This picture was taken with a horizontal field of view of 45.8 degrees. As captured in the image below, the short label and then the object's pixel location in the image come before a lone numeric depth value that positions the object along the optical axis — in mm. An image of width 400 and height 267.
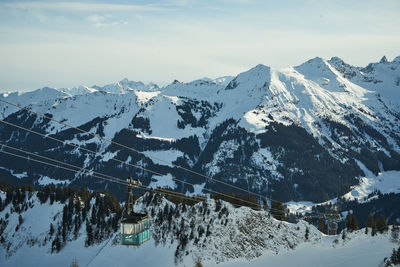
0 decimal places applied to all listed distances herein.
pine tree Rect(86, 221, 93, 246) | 143000
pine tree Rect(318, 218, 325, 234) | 153375
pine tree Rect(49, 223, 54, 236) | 153000
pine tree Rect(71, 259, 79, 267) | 133925
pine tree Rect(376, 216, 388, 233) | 120962
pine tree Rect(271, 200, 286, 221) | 147925
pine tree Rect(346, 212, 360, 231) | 129750
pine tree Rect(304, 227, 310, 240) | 134000
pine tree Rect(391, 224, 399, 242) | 114812
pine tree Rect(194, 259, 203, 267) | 109694
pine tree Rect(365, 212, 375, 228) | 127062
